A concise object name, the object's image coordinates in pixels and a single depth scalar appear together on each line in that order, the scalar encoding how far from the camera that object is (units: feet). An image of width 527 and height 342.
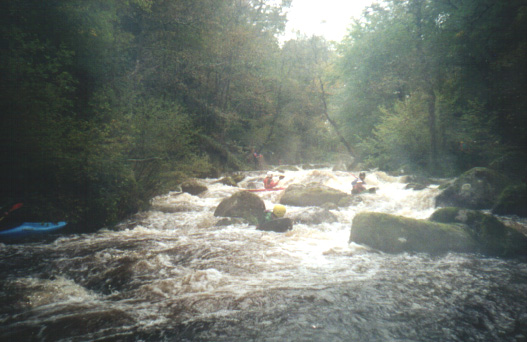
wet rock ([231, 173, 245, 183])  49.61
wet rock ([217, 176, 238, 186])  44.28
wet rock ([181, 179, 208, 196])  36.60
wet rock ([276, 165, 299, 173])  65.06
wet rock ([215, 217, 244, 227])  23.94
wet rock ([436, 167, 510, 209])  26.76
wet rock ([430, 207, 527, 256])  16.99
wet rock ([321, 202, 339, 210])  28.07
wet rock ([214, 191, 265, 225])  25.36
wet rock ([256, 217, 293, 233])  22.43
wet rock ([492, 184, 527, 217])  23.50
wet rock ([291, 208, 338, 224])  23.95
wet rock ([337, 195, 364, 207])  30.20
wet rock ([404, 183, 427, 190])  34.94
